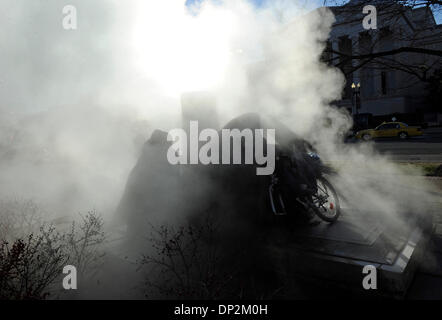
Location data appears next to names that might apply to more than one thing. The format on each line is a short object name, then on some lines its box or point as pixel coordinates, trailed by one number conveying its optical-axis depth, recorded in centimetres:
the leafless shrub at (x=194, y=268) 236
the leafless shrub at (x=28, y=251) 216
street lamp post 1454
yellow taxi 1896
